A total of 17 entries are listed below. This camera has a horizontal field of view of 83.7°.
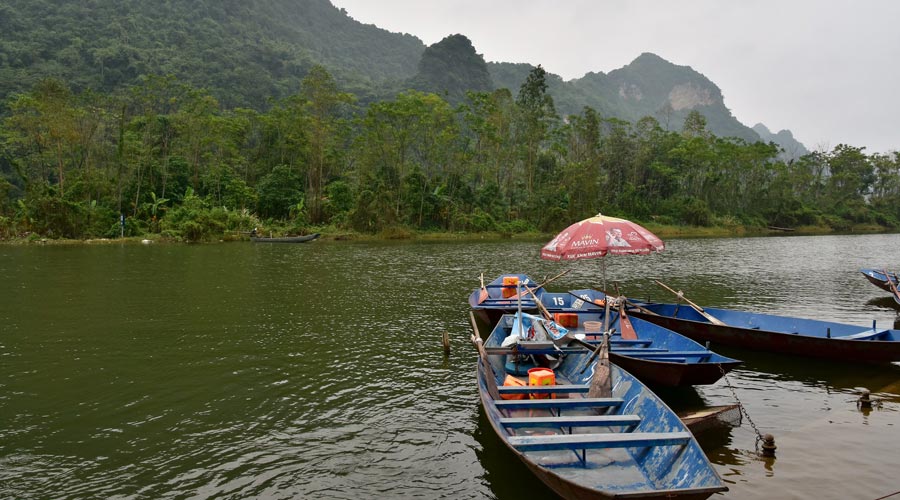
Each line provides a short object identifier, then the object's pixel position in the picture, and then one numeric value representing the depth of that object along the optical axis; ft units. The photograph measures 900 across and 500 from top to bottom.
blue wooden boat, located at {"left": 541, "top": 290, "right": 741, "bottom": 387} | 26.87
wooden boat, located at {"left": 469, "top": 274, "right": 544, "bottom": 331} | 46.03
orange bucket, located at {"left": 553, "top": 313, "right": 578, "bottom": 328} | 40.96
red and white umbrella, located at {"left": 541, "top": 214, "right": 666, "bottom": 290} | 34.55
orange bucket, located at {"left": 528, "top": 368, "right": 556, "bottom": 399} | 26.07
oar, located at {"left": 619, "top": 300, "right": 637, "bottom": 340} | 36.58
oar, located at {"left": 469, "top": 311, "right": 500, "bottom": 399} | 23.56
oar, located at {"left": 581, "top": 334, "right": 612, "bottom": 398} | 23.43
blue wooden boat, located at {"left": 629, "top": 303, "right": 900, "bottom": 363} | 33.09
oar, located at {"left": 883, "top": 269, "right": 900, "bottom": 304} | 54.33
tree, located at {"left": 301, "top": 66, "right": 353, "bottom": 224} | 178.29
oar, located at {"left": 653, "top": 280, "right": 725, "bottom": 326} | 40.96
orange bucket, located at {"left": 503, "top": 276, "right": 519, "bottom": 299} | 52.12
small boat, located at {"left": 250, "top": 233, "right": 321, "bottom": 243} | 148.36
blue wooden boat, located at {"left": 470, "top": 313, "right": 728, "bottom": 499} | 16.22
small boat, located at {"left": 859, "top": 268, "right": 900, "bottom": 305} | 58.02
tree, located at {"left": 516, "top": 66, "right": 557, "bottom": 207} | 203.92
